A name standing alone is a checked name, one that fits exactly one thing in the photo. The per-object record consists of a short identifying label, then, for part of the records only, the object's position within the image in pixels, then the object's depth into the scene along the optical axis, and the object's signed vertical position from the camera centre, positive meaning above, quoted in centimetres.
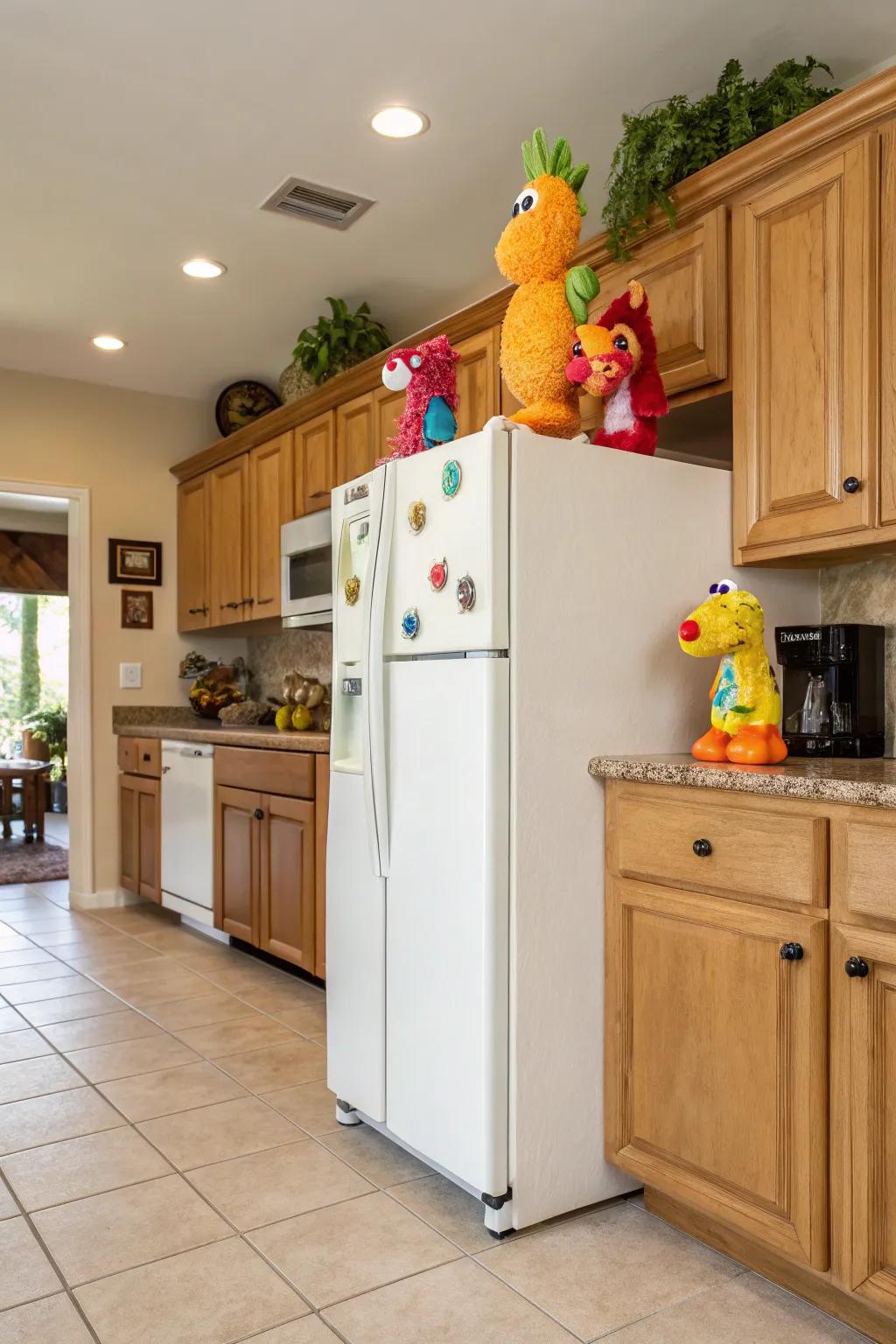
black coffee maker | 219 -3
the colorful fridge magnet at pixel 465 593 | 201 +16
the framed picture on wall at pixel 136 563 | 505 +55
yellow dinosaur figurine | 199 -1
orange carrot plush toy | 227 +85
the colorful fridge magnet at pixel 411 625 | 218 +10
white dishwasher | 413 -64
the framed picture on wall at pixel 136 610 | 507 +32
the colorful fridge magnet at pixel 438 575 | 209 +20
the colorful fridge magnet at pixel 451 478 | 204 +39
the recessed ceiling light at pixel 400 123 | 266 +143
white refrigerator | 197 -17
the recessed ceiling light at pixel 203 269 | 359 +142
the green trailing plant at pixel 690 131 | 223 +119
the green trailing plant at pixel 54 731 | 914 -49
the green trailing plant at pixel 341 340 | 391 +127
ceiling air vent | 306 +142
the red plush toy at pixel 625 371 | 217 +63
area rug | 580 -112
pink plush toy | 232 +64
